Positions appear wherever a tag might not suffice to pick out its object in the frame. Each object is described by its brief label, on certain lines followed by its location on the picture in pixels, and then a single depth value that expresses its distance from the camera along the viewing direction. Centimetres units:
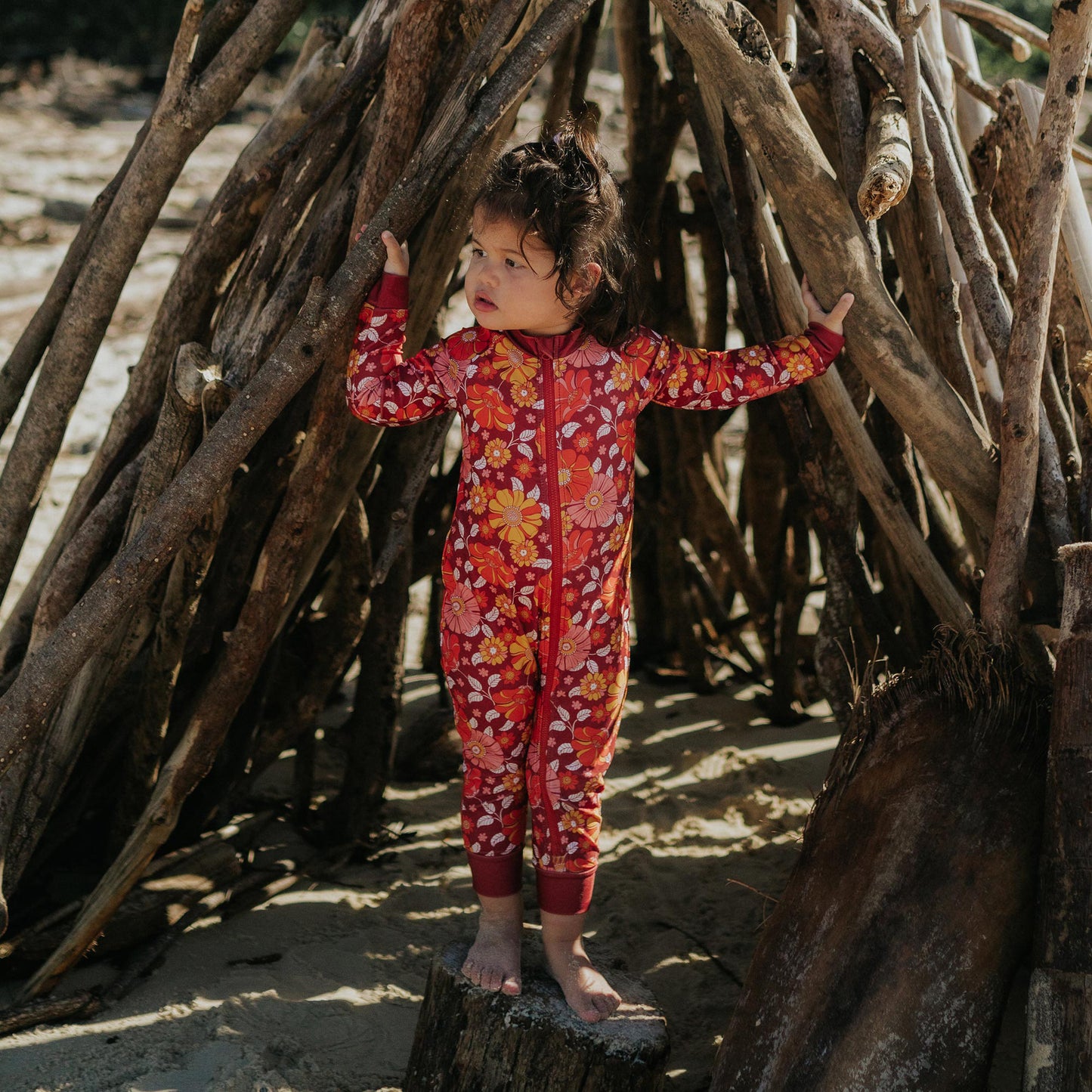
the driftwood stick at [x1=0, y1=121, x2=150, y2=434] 233
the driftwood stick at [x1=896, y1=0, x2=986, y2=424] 195
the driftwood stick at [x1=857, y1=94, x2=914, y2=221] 154
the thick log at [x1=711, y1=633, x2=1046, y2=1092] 155
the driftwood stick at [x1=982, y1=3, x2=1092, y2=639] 179
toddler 170
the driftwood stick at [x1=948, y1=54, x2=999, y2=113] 225
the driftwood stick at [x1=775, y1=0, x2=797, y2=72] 196
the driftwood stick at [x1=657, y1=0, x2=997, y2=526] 173
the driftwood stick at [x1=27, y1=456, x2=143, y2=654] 209
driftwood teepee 172
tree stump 169
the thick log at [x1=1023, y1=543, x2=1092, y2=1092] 146
